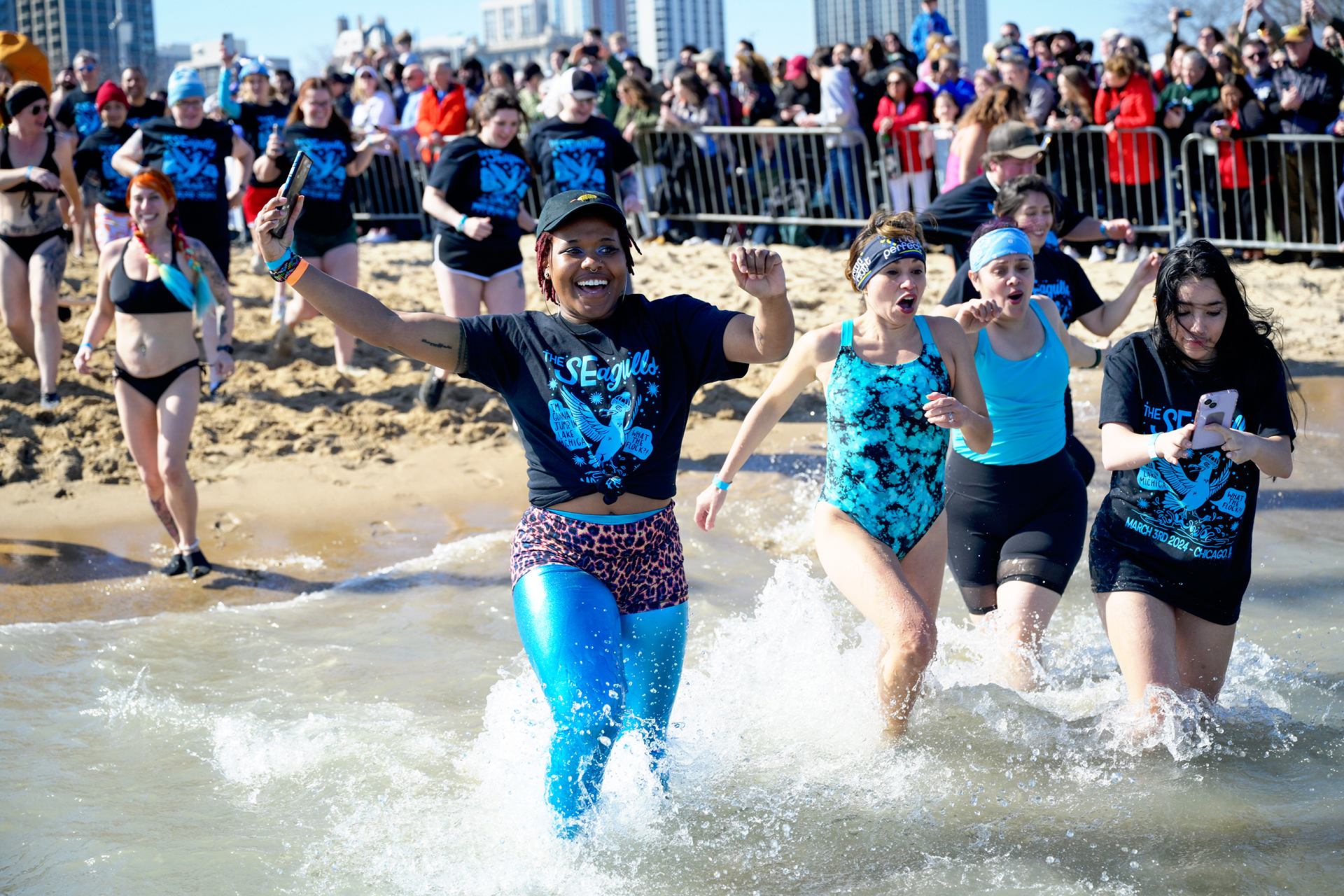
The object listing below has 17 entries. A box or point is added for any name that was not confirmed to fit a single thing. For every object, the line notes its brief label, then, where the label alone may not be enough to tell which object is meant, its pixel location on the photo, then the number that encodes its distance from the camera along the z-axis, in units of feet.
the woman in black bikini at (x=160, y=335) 20.94
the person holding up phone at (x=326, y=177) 31.32
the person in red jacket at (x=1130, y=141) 39.17
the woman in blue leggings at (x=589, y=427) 11.17
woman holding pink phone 13.12
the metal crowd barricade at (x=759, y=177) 45.50
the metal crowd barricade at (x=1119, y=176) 39.45
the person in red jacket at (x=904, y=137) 43.19
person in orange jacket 47.91
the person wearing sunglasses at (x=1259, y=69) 37.91
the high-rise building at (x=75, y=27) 297.12
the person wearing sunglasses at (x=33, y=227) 28.84
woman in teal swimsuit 13.78
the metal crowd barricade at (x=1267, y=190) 37.11
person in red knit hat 31.30
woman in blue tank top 15.01
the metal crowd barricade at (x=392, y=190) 55.67
